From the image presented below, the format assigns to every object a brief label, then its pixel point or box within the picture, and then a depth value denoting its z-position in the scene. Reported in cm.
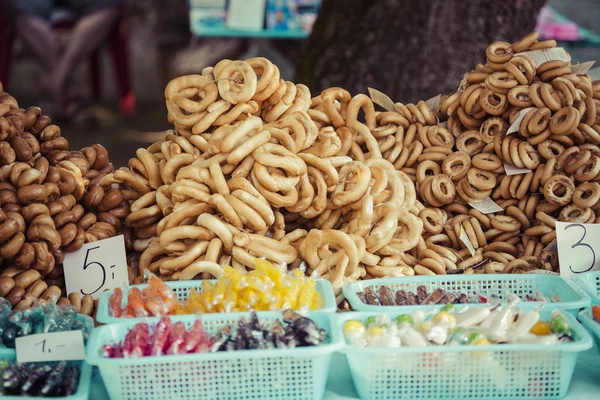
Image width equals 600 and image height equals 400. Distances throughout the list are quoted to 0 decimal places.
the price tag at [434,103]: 270
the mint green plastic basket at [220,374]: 153
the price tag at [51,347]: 163
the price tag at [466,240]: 236
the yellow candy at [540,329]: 168
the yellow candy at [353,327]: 168
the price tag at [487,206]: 244
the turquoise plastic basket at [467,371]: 158
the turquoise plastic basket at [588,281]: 204
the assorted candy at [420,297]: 193
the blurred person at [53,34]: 750
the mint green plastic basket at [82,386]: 150
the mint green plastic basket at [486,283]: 206
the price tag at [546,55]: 251
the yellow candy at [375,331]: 165
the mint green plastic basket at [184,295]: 176
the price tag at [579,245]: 218
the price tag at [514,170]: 241
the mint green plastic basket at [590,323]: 178
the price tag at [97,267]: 209
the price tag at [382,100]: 267
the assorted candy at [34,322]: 171
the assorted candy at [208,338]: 156
